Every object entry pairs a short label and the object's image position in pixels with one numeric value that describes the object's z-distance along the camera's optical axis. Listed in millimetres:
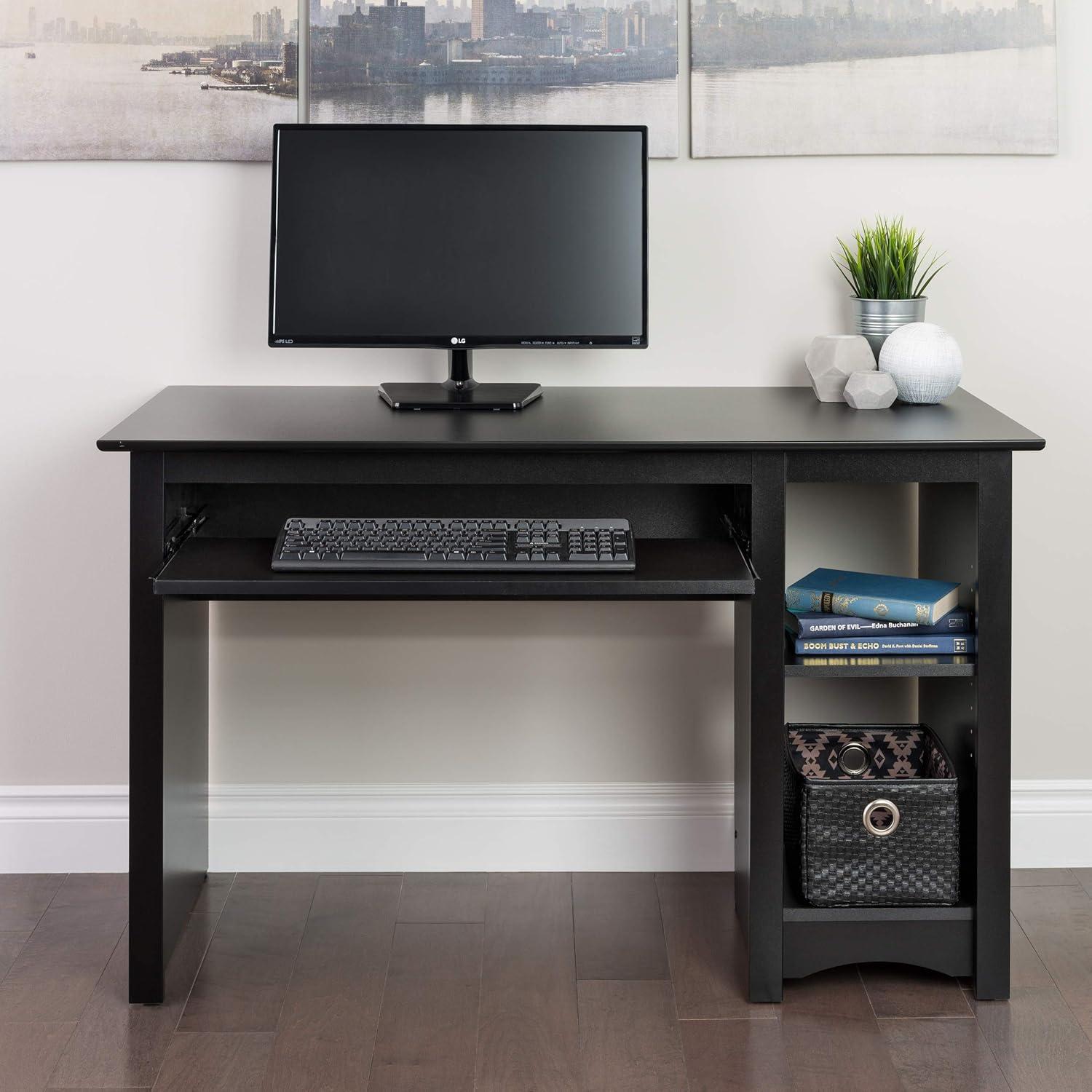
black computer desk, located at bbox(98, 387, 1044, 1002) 2102
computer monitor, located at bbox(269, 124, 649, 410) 2426
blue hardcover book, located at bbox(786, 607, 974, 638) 2215
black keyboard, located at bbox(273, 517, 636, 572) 2053
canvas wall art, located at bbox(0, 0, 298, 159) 2533
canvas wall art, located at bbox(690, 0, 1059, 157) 2535
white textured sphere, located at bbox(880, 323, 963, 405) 2387
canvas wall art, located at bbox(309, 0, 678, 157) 2537
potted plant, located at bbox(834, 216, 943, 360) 2510
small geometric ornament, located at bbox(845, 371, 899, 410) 2391
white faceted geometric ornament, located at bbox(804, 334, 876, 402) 2451
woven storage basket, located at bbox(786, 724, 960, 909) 2252
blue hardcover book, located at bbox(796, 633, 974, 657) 2209
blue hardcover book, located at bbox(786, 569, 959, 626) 2213
